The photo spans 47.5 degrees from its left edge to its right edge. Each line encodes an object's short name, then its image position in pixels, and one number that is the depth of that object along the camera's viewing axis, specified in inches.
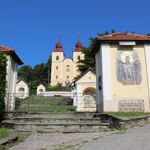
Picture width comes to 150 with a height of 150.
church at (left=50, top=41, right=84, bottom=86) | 2909.2
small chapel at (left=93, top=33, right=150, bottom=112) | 440.3
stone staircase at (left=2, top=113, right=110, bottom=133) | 308.9
